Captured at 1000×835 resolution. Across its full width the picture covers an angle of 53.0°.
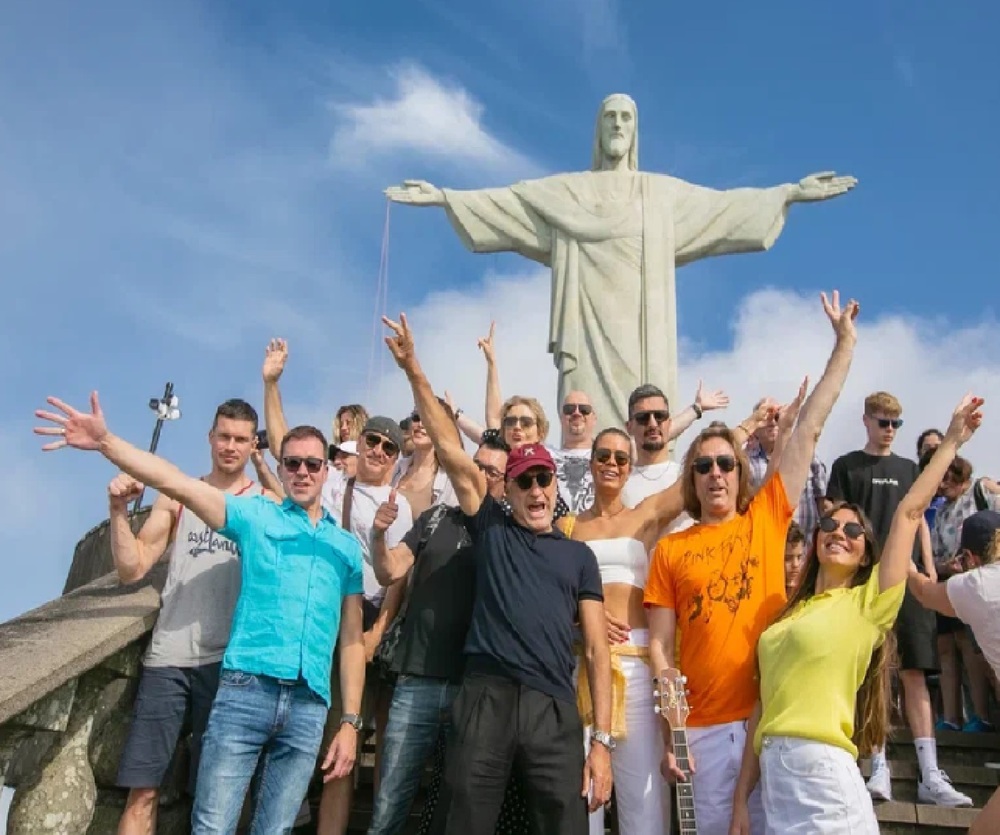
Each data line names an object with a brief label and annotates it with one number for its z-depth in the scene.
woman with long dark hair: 3.11
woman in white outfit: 3.53
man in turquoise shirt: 3.59
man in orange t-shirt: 3.49
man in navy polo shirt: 3.30
